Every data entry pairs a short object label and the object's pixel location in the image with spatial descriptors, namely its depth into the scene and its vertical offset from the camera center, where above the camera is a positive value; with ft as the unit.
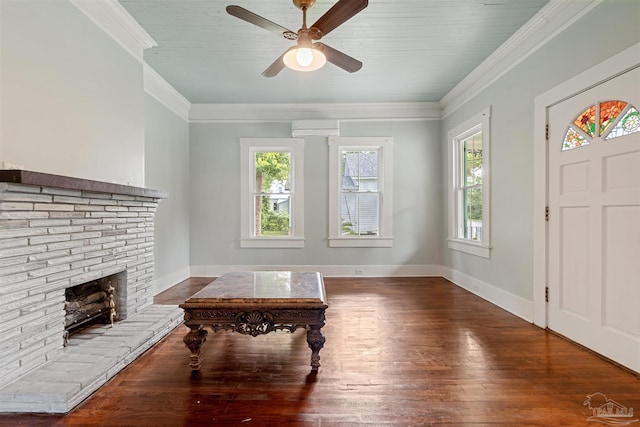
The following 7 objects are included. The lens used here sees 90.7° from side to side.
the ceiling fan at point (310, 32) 6.48 +4.09
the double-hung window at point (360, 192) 16.43 +1.09
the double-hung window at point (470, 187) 12.31 +1.12
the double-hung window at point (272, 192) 16.44 +1.08
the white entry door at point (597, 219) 6.75 -0.16
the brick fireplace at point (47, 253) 5.61 -0.85
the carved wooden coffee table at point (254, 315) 6.48 -2.11
